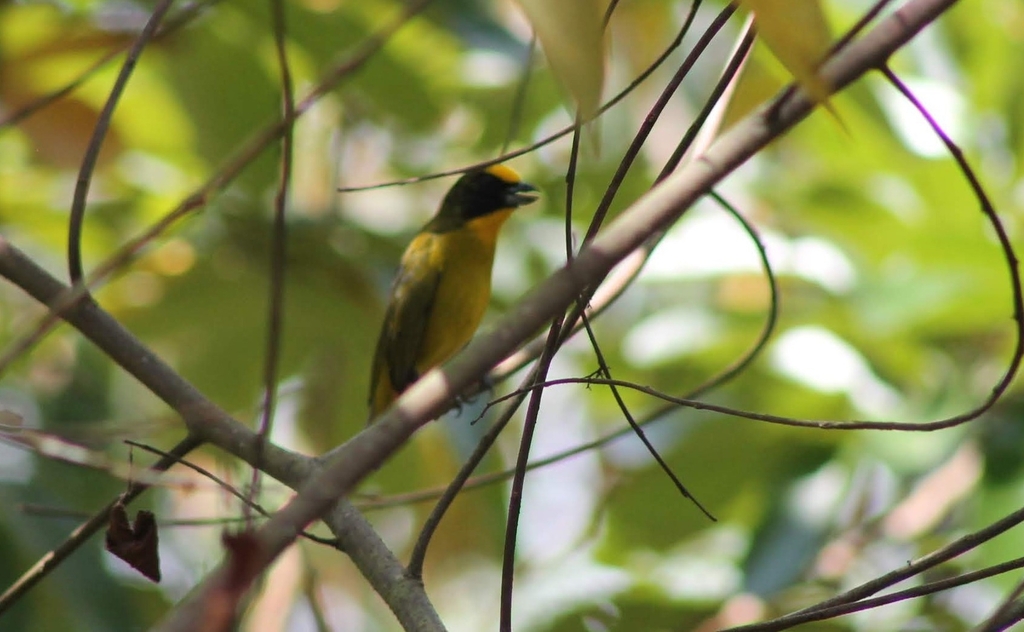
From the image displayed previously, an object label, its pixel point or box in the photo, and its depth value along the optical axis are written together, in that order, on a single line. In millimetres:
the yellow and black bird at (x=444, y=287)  5114
